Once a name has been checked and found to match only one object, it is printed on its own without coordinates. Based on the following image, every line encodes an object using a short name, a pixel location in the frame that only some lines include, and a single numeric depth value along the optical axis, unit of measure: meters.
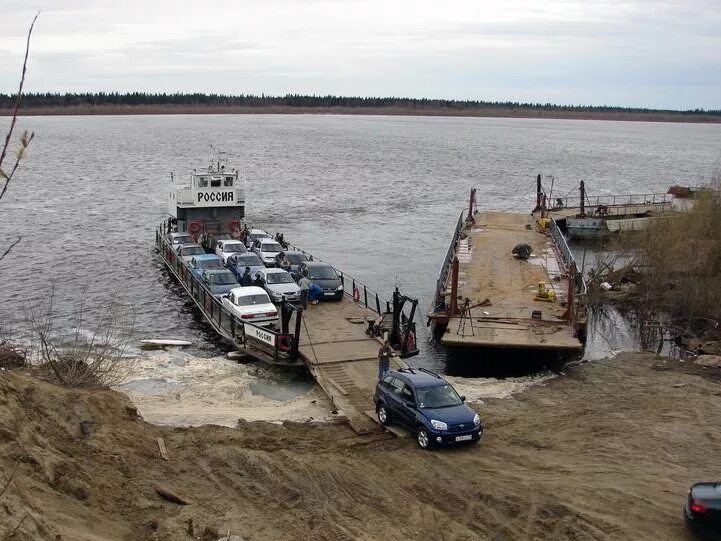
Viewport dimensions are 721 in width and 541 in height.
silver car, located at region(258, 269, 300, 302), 28.59
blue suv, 16.52
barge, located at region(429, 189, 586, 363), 24.89
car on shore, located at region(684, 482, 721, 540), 12.88
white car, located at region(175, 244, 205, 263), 36.47
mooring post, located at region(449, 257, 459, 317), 27.04
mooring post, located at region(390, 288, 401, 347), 24.17
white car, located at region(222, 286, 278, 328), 26.14
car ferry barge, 20.62
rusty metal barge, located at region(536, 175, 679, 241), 55.38
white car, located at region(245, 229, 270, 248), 39.15
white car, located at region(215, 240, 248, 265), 35.32
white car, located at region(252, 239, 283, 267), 35.28
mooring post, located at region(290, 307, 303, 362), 22.24
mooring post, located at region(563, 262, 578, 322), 26.50
